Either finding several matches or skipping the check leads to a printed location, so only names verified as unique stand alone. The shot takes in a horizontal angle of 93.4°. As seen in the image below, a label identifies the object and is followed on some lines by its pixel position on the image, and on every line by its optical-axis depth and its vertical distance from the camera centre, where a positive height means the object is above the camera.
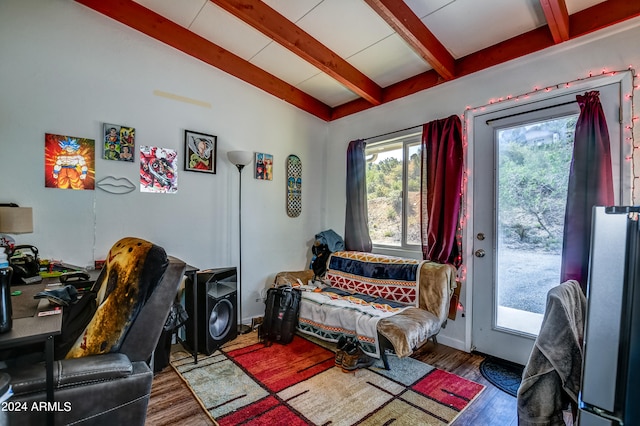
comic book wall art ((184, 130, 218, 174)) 3.09 +0.53
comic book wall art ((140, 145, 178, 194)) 2.85 +0.31
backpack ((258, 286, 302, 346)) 2.90 -1.09
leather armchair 1.14 -0.73
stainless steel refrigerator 0.88 -0.35
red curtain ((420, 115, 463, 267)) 2.82 +0.18
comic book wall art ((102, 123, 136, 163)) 2.65 +0.53
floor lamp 3.16 +0.12
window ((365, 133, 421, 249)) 3.36 +0.19
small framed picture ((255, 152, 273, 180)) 3.61 +0.46
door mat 2.22 -1.31
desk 1.00 -0.46
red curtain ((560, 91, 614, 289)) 2.05 +0.20
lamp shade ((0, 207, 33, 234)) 1.95 -0.14
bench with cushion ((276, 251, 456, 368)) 2.37 -0.91
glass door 2.35 -0.04
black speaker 2.66 -0.99
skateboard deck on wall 3.89 +0.25
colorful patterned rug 1.86 -1.31
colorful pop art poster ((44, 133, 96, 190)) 2.40 +0.31
